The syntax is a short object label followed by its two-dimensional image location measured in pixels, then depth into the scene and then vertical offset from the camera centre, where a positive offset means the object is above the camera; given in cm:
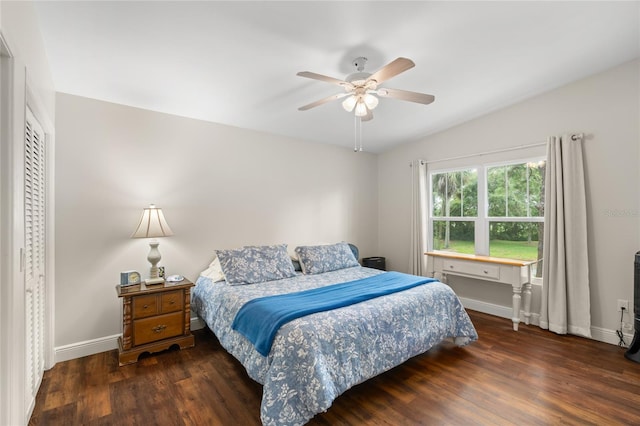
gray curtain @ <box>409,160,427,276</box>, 442 -2
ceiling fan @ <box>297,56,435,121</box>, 215 +97
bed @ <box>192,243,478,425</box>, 178 -83
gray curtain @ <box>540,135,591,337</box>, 309 -31
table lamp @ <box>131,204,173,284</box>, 279 -13
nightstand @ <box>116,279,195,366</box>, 261 -92
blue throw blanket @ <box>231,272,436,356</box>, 198 -66
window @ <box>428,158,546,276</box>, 361 +6
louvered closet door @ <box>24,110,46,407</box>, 186 -22
